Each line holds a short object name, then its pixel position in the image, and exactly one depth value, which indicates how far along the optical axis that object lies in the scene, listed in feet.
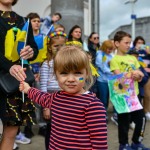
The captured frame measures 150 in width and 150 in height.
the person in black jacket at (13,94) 9.35
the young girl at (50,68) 12.32
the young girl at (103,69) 20.83
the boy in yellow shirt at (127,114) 14.08
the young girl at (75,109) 6.90
